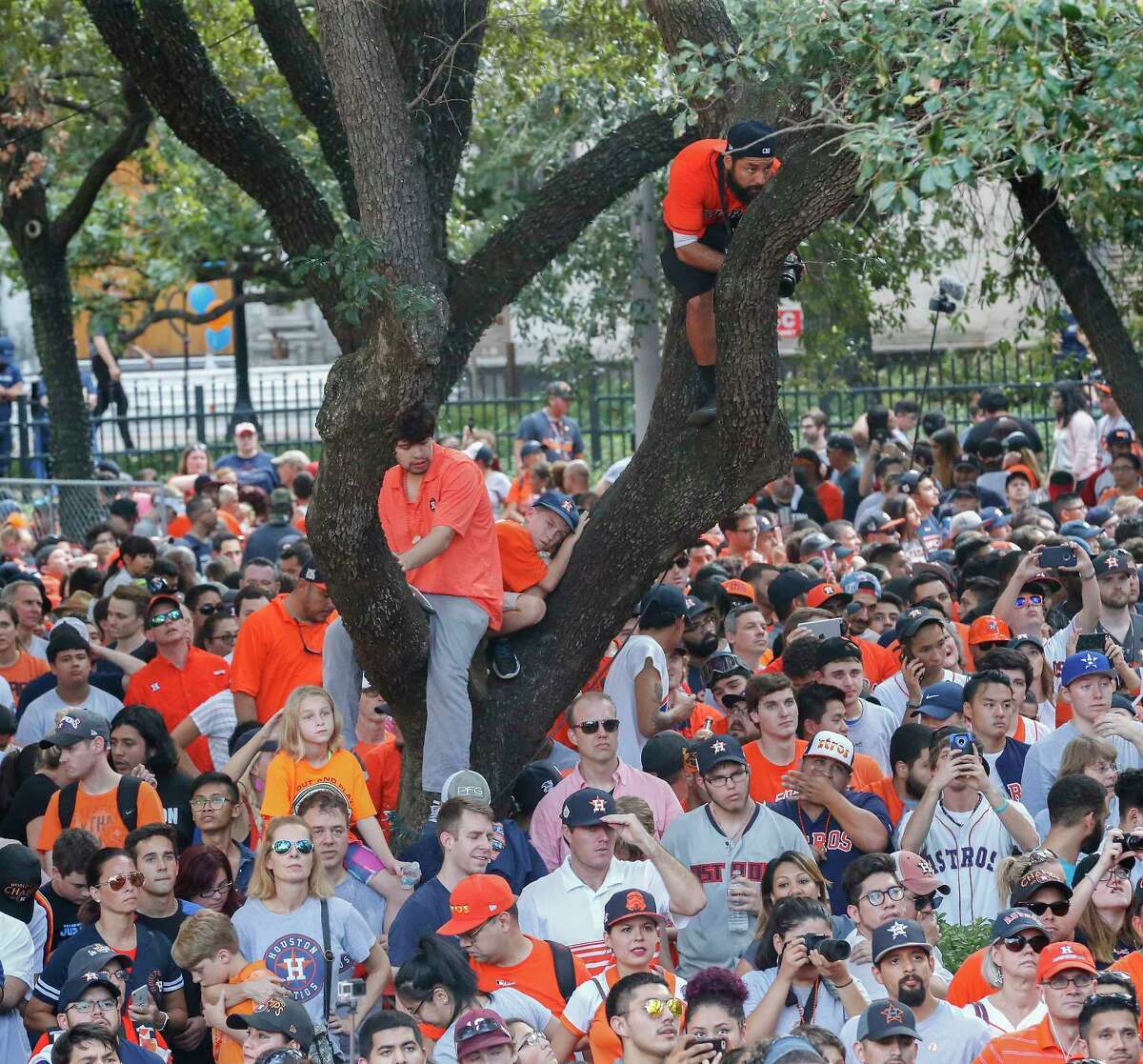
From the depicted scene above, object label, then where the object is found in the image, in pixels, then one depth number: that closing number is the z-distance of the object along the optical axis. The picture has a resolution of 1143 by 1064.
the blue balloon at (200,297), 65.87
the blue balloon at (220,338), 77.40
